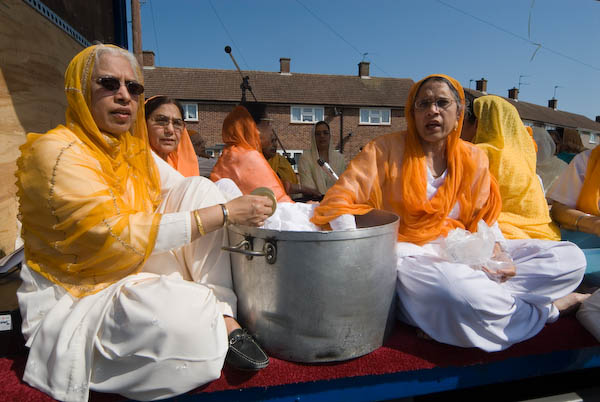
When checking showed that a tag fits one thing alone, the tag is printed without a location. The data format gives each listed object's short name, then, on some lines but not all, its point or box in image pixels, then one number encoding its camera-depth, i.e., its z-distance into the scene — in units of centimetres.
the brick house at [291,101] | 2233
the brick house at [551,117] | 3036
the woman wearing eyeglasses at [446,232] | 165
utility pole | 650
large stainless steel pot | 146
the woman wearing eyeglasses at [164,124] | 276
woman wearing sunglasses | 134
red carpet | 142
